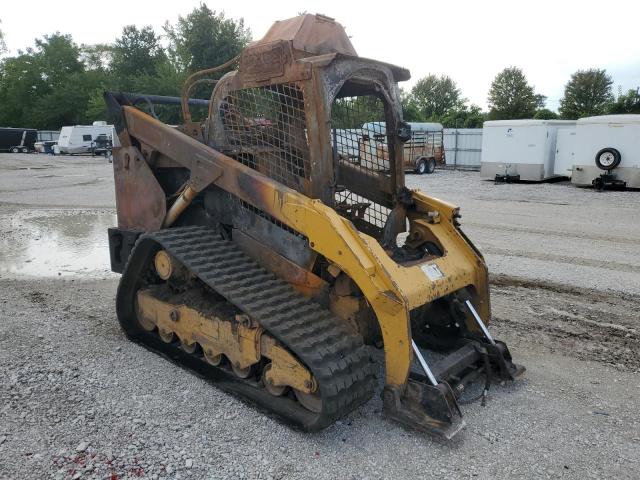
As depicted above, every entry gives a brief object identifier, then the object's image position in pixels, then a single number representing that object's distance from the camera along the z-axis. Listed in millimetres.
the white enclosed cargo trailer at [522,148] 19422
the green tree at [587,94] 50156
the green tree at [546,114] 44022
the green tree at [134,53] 56000
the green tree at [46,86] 57500
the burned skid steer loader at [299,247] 3377
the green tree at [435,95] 78500
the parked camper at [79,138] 38969
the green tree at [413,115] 50906
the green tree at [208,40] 40500
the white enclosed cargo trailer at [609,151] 17031
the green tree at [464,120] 43688
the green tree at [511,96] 58219
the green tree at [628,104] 36312
